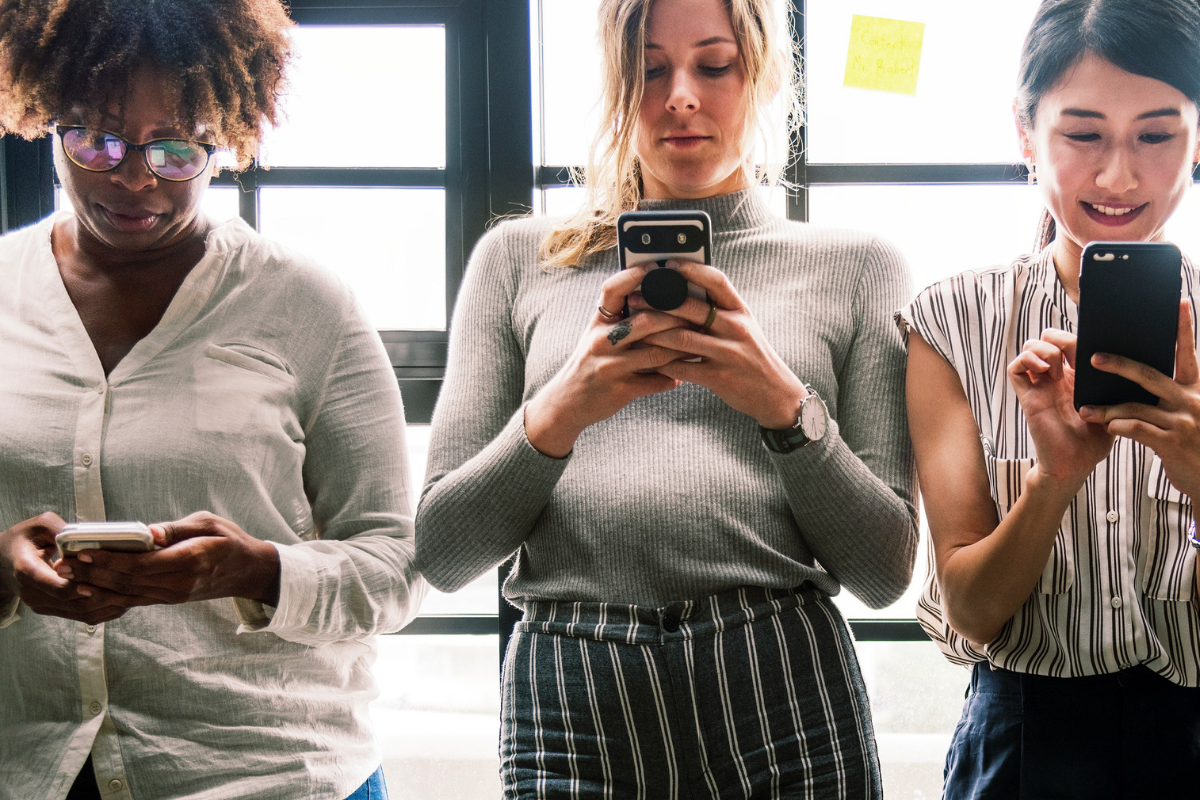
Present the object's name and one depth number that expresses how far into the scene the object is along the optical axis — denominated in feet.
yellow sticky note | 5.32
